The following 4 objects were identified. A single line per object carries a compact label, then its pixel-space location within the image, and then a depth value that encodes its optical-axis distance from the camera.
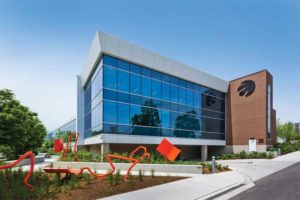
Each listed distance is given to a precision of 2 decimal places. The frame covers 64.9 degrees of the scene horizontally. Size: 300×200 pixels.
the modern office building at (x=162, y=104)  22.22
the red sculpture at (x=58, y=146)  17.02
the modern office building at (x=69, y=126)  57.19
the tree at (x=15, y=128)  19.69
